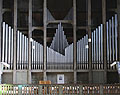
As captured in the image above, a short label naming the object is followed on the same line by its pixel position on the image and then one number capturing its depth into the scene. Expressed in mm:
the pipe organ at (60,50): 25297
